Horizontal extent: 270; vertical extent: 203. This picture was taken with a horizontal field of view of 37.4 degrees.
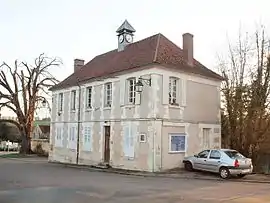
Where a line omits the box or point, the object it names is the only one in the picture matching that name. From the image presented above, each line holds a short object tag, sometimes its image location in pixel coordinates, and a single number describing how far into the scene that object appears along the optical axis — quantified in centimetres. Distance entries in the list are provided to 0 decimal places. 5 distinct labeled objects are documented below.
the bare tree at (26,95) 4725
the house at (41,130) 7338
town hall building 2445
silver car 2080
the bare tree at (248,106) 2636
